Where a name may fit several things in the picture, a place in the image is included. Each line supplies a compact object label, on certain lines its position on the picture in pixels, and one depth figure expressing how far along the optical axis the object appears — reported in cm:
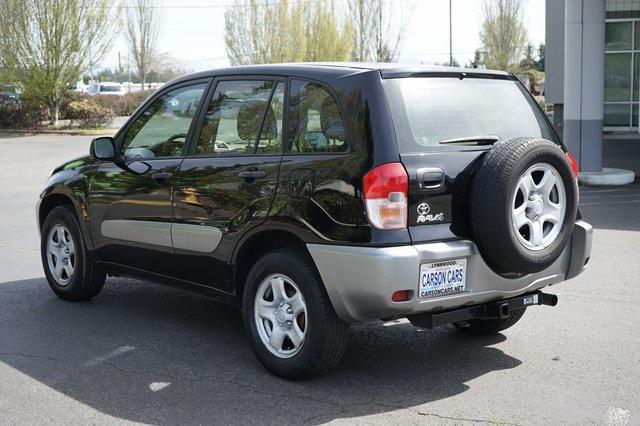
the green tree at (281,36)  5288
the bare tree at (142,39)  6060
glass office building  2653
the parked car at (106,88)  6262
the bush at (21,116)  3734
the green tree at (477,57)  5759
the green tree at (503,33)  5281
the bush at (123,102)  4538
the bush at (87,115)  3778
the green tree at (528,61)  5962
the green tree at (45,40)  3619
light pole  5947
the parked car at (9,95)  3828
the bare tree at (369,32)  5109
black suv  445
